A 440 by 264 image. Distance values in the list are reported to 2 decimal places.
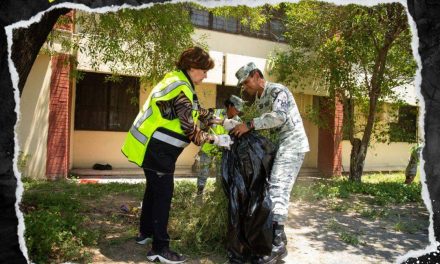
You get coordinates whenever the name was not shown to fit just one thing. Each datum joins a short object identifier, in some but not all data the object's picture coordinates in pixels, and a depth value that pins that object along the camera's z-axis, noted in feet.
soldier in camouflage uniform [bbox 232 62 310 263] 11.18
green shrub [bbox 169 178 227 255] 11.54
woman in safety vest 9.96
